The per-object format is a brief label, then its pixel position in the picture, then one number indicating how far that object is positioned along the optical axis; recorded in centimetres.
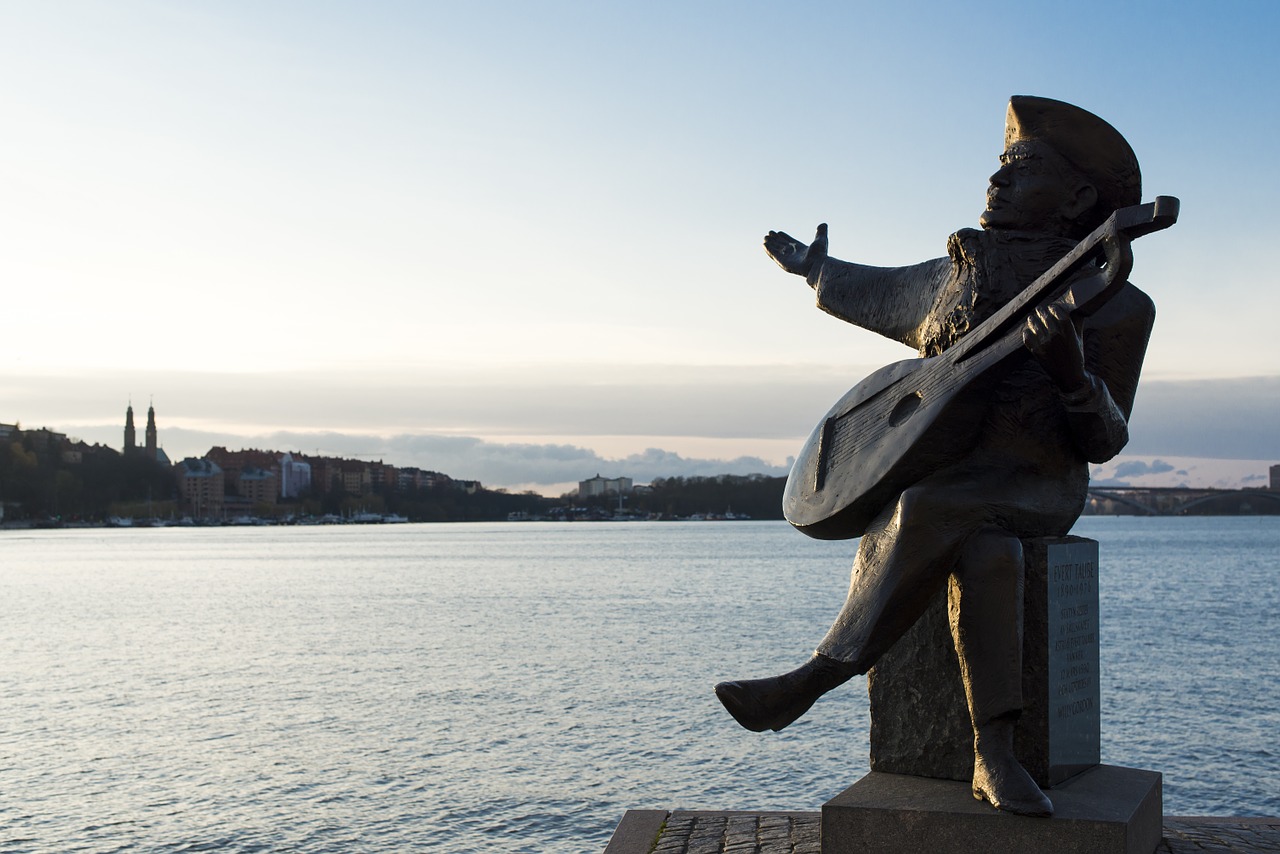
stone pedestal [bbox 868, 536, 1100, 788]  492
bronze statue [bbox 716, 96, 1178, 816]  458
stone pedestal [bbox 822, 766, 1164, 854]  450
